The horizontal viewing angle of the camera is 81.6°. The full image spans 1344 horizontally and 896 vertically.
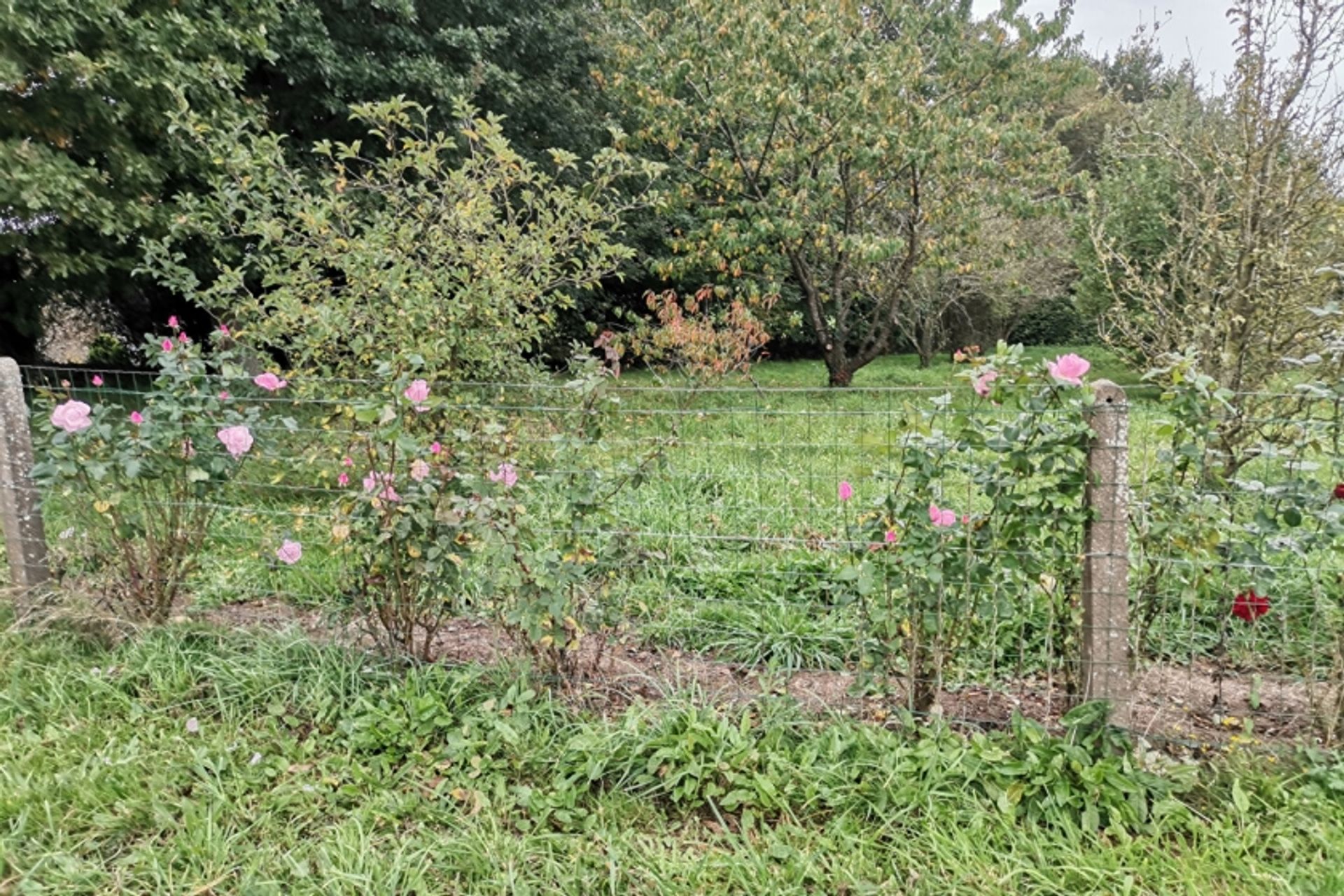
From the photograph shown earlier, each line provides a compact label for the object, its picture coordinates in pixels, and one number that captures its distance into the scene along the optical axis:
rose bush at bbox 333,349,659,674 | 2.15
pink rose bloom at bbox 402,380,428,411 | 2.13
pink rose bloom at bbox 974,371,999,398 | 1.92
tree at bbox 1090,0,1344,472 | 3.32
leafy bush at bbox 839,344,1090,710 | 1.89
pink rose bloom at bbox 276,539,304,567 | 2.44
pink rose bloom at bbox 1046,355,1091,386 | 1.79
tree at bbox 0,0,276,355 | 5.01
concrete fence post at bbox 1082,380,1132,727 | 1.86
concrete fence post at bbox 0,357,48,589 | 2.72
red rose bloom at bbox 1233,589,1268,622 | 1.96
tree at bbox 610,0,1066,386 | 8.11
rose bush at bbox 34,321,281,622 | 2.52
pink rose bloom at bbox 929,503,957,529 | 1.95
